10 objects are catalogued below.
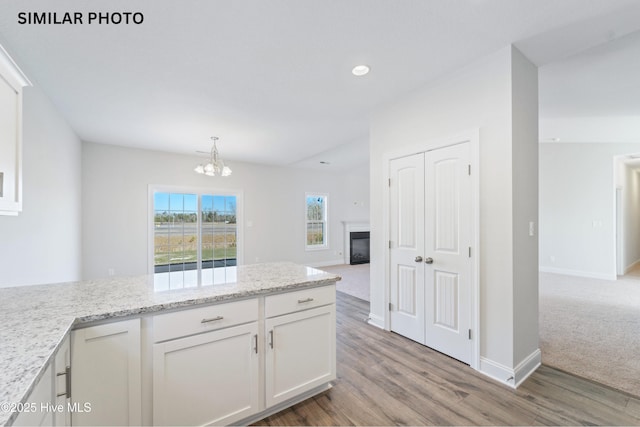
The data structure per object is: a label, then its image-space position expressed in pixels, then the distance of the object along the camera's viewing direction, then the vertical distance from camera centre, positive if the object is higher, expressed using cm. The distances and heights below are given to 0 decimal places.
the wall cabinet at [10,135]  130 +41
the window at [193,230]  555 -33
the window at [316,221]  752 -19
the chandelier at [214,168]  383 +67
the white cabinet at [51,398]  80 -64
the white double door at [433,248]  246 -35
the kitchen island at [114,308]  89 -47
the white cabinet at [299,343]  177 -88
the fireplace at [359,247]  791 -97
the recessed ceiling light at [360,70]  242 +130
